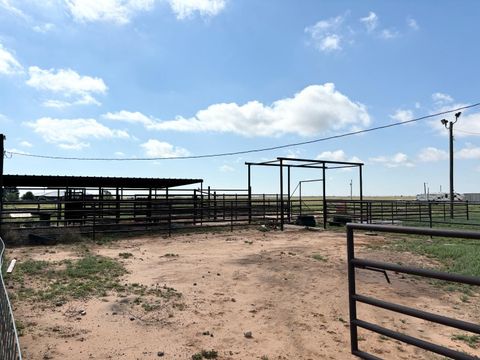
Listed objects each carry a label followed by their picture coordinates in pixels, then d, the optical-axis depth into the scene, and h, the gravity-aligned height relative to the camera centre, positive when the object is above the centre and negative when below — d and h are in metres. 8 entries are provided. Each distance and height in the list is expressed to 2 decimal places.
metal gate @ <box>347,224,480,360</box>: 2.67 -0.77
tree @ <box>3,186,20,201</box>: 28.31 +0.54
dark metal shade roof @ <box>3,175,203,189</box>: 17.44 +0.99
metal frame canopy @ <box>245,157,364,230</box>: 18.17 +1.56
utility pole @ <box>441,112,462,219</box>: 27.50 +4.04
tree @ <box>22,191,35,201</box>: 36.93 +0.67
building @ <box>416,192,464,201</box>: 75.67 +0.55
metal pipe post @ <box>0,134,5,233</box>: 12.78 +1.41
